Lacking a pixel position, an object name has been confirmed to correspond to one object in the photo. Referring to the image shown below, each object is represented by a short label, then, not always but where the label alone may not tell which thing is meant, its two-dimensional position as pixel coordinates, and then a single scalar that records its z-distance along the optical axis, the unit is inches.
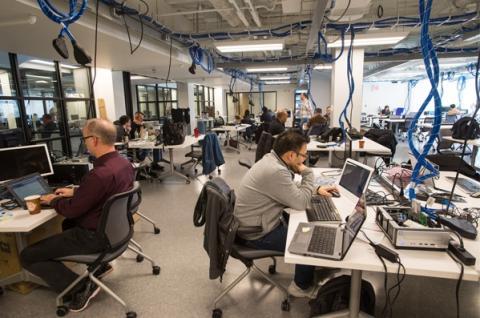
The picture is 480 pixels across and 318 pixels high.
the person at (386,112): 505.7
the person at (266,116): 332.2
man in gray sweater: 71.7
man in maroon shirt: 72.4
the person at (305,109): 311.2
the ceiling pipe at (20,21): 110.3
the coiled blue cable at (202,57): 210.0
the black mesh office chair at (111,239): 70.6
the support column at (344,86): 227.9
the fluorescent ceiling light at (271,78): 511.3
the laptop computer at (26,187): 79.7
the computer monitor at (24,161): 90.9
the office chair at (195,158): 212.8
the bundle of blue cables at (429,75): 62.8
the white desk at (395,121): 409.9
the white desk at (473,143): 184.8
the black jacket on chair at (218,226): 67.2
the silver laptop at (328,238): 53.0
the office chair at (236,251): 67.4
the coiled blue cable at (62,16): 82.5
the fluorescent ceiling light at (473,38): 190.9
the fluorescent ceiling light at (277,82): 627.0
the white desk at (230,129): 331.0
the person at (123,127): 213.1
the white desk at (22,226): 70.0
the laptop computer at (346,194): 70.6
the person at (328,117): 265.9
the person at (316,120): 229.1
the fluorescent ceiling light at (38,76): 208.6
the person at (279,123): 216.6
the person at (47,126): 219.6
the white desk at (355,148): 161.2
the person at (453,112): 337.4
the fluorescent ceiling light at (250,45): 167.2
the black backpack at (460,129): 193.0
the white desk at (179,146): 199.0
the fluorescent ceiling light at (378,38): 156.9
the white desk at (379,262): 47.5
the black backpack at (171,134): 197.8
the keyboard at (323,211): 69.4
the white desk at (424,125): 347.7
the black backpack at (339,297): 66.2
